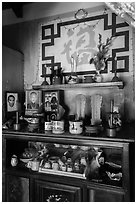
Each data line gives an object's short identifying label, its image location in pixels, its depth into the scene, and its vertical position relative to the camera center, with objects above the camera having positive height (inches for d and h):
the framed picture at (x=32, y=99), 77.7 +1.3
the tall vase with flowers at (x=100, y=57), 68.6 +16.5
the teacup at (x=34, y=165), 67.2 -22.4
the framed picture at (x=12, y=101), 76.2 +0.4
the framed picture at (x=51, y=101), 74.6 +0.4
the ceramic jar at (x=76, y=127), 59.9 -7.8
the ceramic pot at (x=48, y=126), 66.2 -8.2
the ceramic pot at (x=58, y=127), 62.5 -8.1
